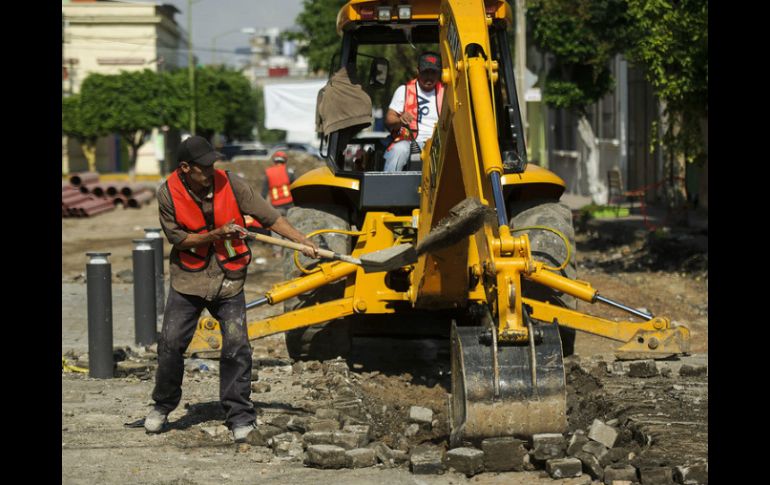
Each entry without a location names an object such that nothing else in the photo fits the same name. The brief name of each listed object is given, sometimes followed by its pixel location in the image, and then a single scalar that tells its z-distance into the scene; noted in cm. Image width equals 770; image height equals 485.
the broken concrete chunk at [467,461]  1079
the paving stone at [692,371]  1498
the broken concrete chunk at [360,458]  1124
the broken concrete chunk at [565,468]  1058
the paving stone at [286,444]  1182
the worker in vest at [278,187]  3148
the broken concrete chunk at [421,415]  1270
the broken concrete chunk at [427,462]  1090
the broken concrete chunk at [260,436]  1223
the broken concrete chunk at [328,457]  1121
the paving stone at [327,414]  1272
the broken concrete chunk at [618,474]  1028
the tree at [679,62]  2473
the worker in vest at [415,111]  1506
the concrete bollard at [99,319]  1613
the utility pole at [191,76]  9901
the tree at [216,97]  11450
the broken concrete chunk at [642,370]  1495
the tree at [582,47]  3885
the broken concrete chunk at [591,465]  1048
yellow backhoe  1071
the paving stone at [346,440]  1158
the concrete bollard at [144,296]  1860
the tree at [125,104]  9111
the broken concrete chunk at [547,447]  1075
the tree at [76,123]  9179
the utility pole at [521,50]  3844
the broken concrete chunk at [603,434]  1129
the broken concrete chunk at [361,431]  1172
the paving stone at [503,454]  1079
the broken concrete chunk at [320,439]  1165
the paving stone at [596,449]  1073
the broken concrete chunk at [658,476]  1012
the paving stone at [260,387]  1494
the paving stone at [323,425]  1223
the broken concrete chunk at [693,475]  998
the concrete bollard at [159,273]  2028
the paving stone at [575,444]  1081
